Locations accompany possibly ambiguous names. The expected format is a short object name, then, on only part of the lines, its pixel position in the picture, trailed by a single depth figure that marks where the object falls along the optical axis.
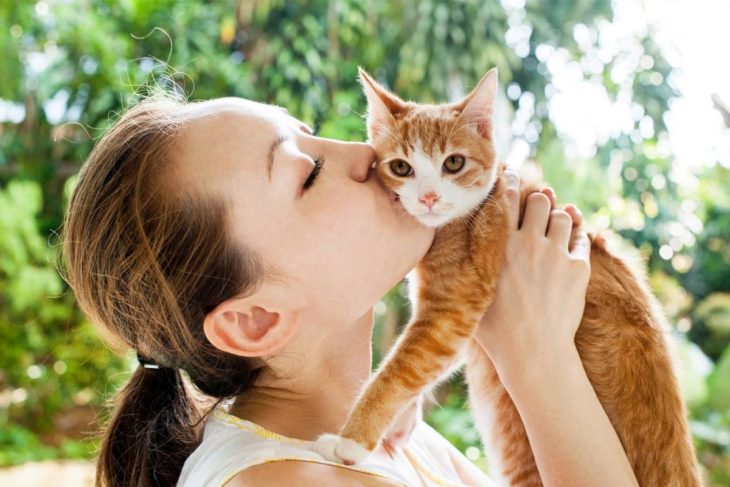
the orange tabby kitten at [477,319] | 0.77
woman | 0.73
